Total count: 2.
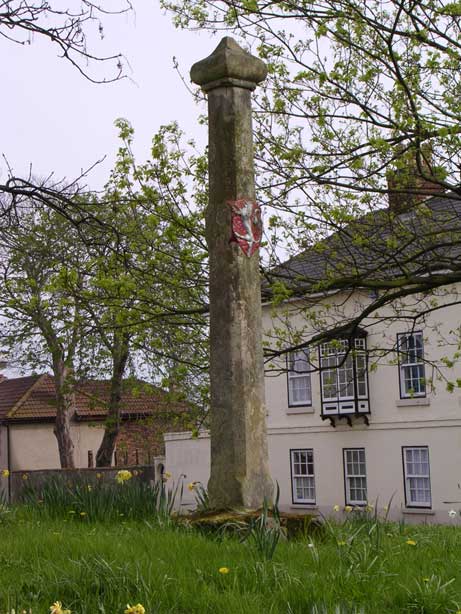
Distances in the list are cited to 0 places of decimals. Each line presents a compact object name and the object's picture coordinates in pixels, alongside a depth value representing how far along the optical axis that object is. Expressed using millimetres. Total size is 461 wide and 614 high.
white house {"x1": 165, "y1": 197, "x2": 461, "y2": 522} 30547
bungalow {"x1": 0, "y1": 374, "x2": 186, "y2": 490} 45531
